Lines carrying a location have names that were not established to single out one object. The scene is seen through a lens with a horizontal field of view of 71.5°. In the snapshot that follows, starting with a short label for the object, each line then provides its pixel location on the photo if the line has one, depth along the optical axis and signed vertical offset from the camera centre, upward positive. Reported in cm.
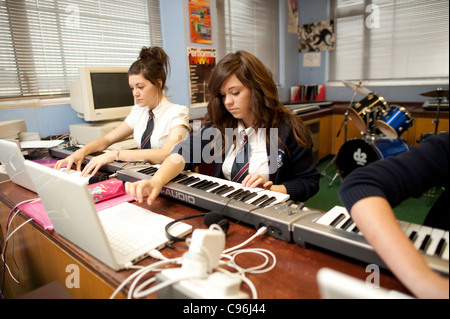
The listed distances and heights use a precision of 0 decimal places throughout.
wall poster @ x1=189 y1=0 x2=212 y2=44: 293 +67
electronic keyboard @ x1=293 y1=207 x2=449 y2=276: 65 -34
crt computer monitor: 214 +2
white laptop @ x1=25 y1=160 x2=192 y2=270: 70 -36
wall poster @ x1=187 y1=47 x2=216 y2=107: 302 +21
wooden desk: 67 -41
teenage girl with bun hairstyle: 166 -18
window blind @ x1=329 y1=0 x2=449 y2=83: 364 +54
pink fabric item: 109 -39
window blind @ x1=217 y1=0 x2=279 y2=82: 353 +75
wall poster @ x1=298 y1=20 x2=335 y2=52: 432 +71
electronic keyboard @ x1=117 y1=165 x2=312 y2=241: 87 -34
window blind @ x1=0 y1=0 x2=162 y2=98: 217 +46
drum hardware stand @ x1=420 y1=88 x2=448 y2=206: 303 -16
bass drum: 296 -63
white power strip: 59 -37
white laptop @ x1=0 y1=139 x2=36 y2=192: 127 -27
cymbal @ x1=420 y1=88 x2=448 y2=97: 303 -10
